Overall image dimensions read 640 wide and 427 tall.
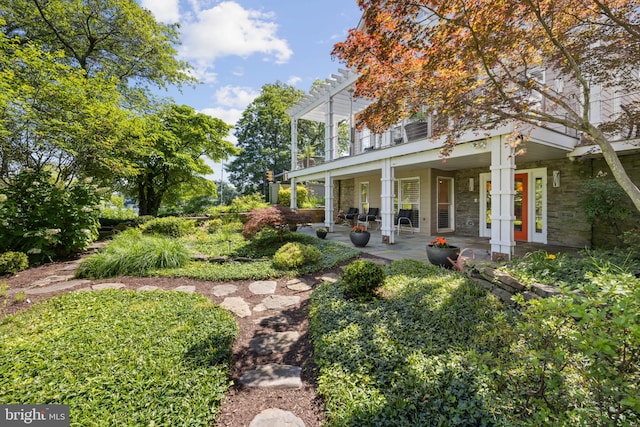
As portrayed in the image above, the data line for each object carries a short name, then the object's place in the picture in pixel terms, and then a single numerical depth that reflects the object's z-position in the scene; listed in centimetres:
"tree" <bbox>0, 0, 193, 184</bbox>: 584
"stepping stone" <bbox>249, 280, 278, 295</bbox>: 444
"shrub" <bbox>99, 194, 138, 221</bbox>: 988
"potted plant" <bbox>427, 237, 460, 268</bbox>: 507
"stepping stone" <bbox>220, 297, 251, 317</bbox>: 366
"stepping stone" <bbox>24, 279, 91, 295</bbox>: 416
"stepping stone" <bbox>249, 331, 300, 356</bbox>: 278
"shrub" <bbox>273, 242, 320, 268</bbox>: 546
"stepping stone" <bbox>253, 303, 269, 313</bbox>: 377
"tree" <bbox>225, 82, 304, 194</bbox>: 2638
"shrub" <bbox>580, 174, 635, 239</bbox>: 570
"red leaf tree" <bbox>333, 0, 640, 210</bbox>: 299
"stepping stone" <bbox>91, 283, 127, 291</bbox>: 432
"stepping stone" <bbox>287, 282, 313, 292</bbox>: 455
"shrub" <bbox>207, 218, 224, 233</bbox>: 1051
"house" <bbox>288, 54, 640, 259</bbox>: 538
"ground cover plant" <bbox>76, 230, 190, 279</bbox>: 508
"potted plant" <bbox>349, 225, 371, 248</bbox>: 734
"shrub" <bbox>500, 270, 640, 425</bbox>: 124
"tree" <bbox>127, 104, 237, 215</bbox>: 1141
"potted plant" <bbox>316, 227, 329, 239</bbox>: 878
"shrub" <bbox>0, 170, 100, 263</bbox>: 567
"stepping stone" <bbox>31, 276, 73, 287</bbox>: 458
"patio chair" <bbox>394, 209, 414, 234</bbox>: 1023
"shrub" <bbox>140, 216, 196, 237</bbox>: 892
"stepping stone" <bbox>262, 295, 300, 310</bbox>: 391
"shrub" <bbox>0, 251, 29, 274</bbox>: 506
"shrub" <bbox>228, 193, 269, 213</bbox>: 1310
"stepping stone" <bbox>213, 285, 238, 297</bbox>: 434
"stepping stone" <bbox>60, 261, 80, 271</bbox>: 551
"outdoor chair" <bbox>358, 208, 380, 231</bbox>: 1127
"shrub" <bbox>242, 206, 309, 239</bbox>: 673
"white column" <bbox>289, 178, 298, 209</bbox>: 1317
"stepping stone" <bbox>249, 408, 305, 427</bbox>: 183
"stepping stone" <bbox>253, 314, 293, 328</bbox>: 337
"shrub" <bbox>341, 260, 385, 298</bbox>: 356
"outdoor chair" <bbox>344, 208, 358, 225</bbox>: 1259
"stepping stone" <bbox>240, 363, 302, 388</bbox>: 225
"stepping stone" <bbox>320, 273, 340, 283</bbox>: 479
